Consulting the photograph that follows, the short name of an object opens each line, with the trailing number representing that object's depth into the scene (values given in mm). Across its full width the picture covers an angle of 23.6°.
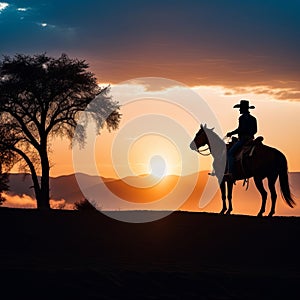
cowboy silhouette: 24812
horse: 24359
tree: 43219
